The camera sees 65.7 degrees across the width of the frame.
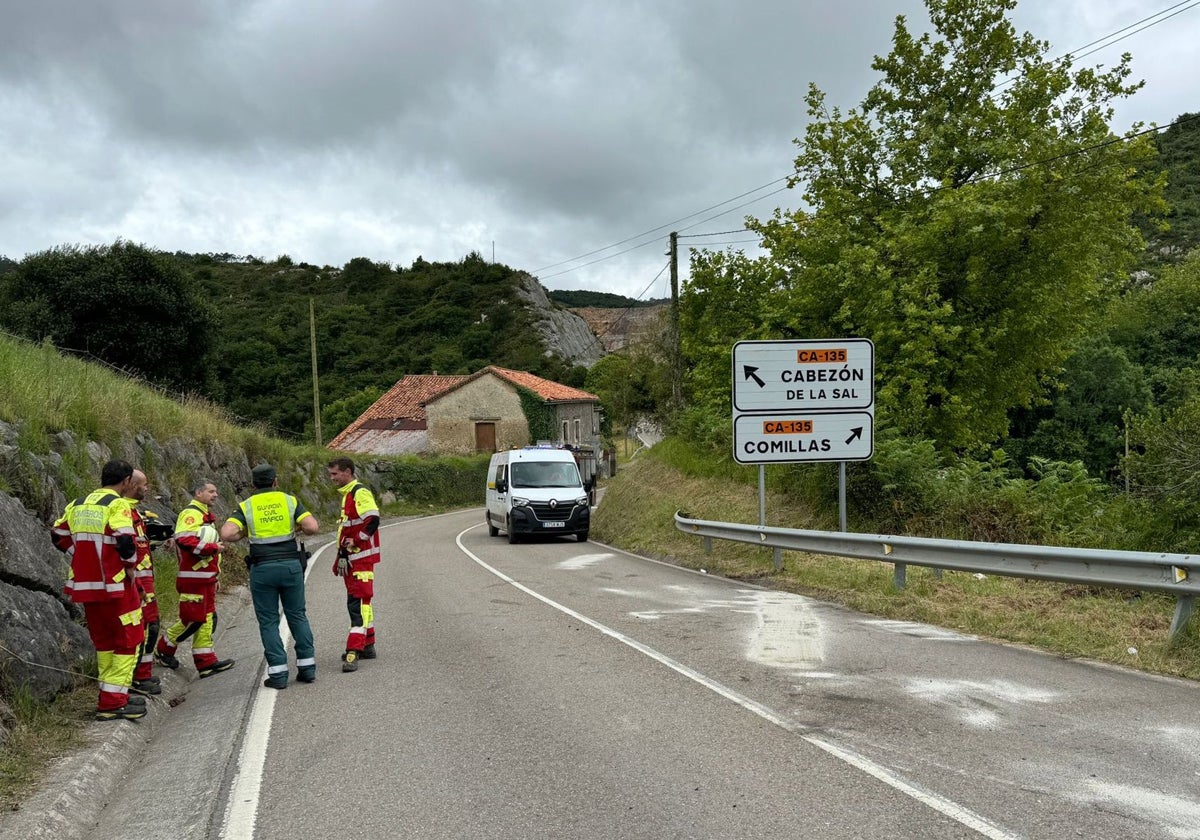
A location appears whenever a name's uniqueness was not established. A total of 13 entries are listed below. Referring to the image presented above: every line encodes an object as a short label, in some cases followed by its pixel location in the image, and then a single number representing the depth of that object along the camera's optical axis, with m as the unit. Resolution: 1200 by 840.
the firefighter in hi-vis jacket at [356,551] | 7.91
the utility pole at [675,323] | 29.20
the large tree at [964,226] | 21.64
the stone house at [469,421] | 56.78
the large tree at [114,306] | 29.92
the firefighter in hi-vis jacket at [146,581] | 6.89
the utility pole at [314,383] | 39.84
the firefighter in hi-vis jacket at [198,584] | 7.70
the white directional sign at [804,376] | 13.72
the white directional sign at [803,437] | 13.72
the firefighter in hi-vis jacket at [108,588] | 6.25
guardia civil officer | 7.21
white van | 21.75
